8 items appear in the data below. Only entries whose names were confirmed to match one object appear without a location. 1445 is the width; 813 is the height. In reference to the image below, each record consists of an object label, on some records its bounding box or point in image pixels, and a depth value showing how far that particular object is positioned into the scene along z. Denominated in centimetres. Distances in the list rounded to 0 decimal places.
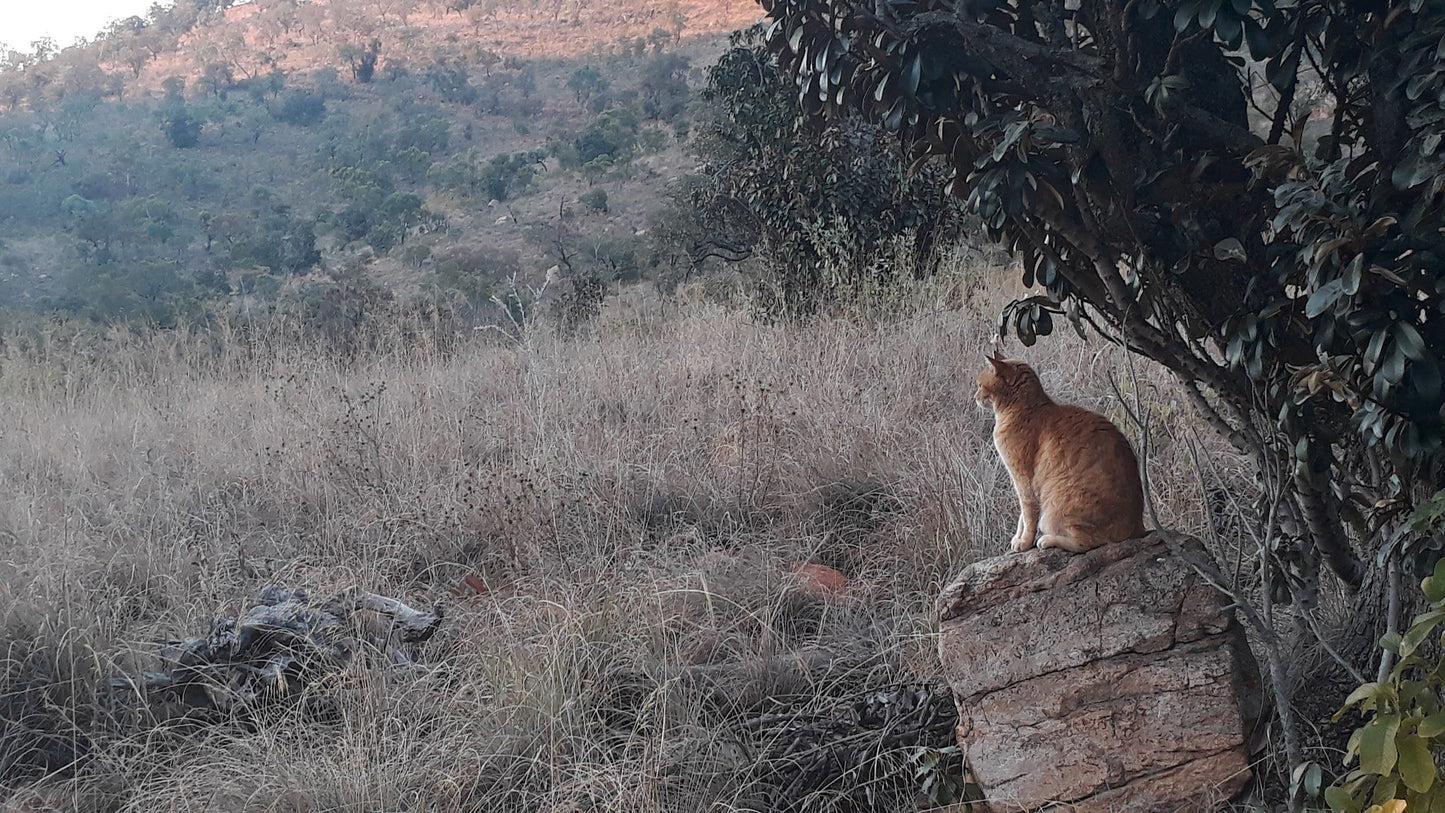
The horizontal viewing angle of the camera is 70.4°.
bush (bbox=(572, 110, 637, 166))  2709
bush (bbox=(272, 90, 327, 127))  2986
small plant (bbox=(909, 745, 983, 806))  277
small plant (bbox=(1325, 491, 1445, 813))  158
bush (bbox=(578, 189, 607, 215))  2389
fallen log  351
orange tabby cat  265
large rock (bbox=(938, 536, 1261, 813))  252
